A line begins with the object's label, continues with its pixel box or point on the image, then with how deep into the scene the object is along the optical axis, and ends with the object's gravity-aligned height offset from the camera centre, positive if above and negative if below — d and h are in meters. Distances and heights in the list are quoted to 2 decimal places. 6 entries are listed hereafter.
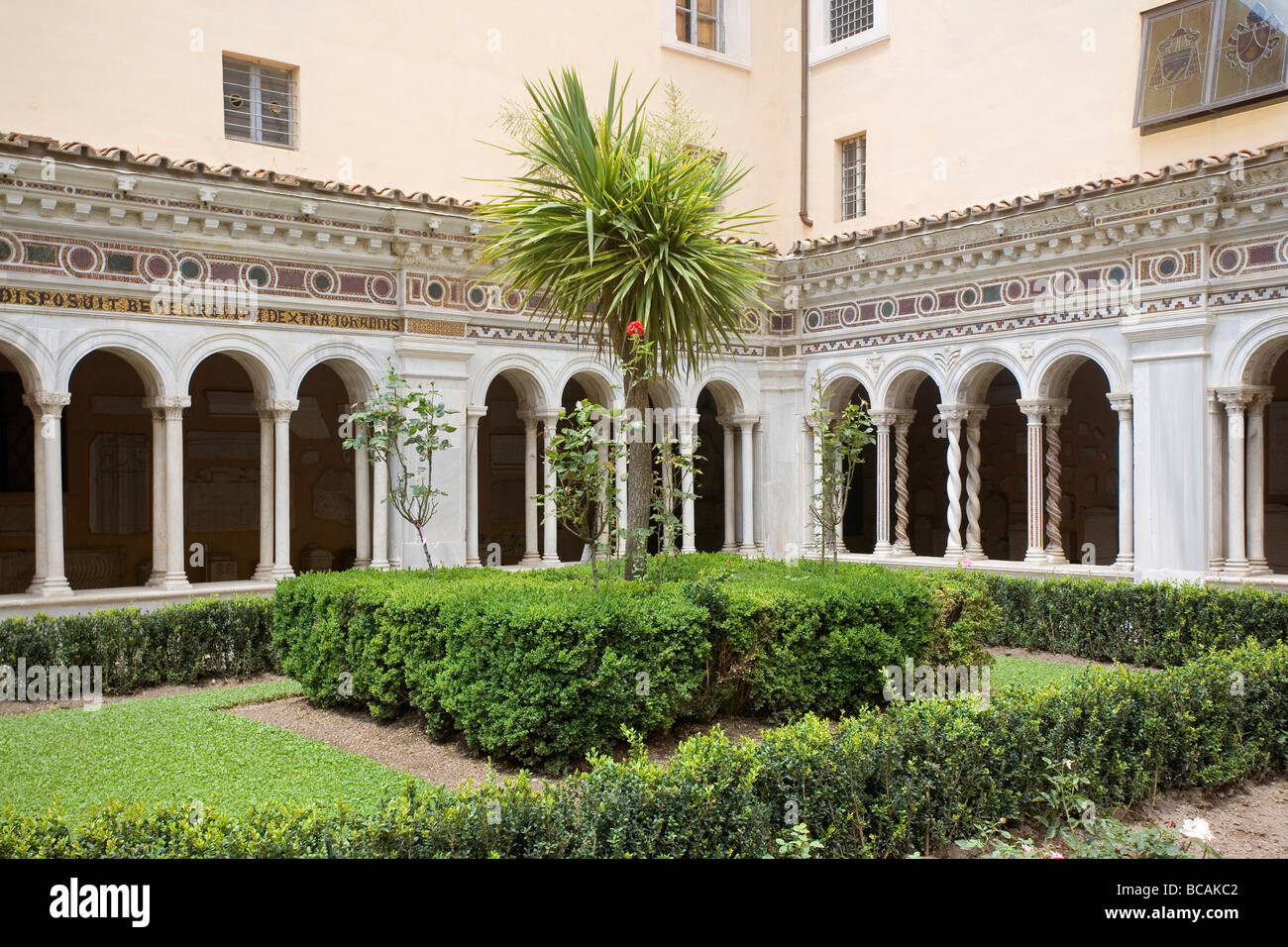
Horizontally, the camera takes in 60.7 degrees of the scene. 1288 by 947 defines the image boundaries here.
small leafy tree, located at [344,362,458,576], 10.14 +0.46
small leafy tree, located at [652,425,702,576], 8.86 -0.15
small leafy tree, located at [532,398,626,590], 7.93 +0.02
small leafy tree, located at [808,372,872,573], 9.99 +0.20
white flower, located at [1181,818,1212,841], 4.79 -1.56
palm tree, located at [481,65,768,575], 8.66 +1.87
